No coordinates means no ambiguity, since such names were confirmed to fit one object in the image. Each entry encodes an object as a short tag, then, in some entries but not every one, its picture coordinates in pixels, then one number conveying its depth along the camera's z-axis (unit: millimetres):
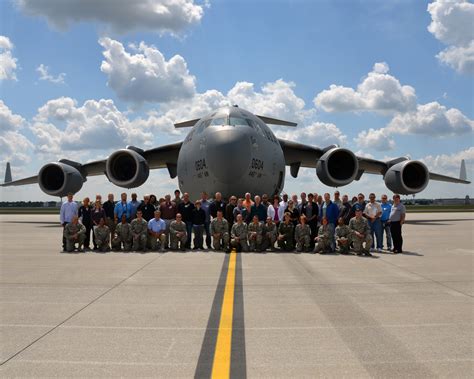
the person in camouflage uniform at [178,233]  11523
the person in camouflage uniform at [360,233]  10719
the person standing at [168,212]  12287
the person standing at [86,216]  12219
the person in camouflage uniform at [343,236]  10984
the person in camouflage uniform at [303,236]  11406
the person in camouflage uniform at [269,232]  11570
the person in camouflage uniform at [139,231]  11508
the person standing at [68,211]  12133
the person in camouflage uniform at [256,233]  11375
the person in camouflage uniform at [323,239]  11023
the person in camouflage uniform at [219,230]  11594
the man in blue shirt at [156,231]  11680
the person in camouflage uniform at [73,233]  11352
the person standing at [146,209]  12391
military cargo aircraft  14055
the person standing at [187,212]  12156
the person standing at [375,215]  11828
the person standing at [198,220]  12125
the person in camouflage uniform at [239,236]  11352
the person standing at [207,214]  12141
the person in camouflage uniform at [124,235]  11680
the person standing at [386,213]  12094
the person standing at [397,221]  11172
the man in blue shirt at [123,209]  12570
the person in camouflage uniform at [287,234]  11523
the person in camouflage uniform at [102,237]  11595
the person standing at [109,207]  12766
